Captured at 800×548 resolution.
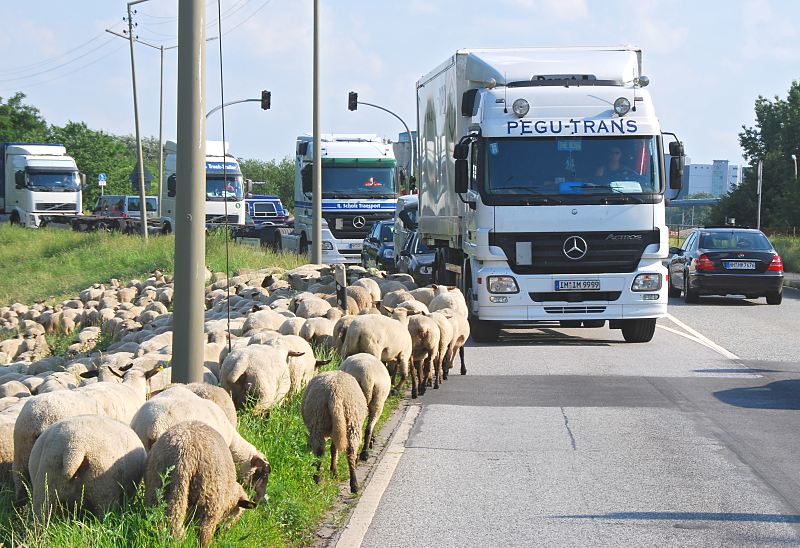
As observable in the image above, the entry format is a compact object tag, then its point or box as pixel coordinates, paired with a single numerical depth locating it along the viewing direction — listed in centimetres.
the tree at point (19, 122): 10012
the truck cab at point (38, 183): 5547
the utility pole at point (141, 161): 4266
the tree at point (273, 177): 13150
